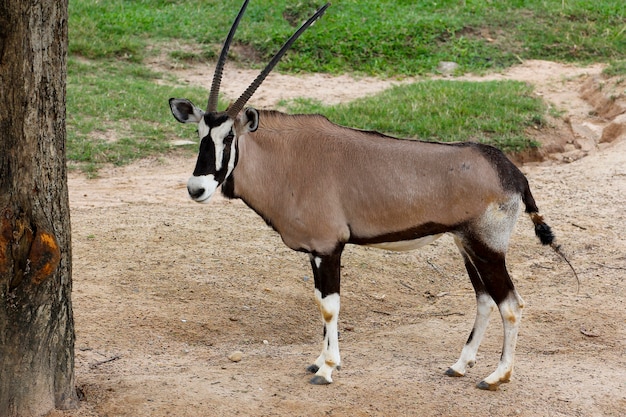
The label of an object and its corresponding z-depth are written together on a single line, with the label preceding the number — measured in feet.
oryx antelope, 36.06
